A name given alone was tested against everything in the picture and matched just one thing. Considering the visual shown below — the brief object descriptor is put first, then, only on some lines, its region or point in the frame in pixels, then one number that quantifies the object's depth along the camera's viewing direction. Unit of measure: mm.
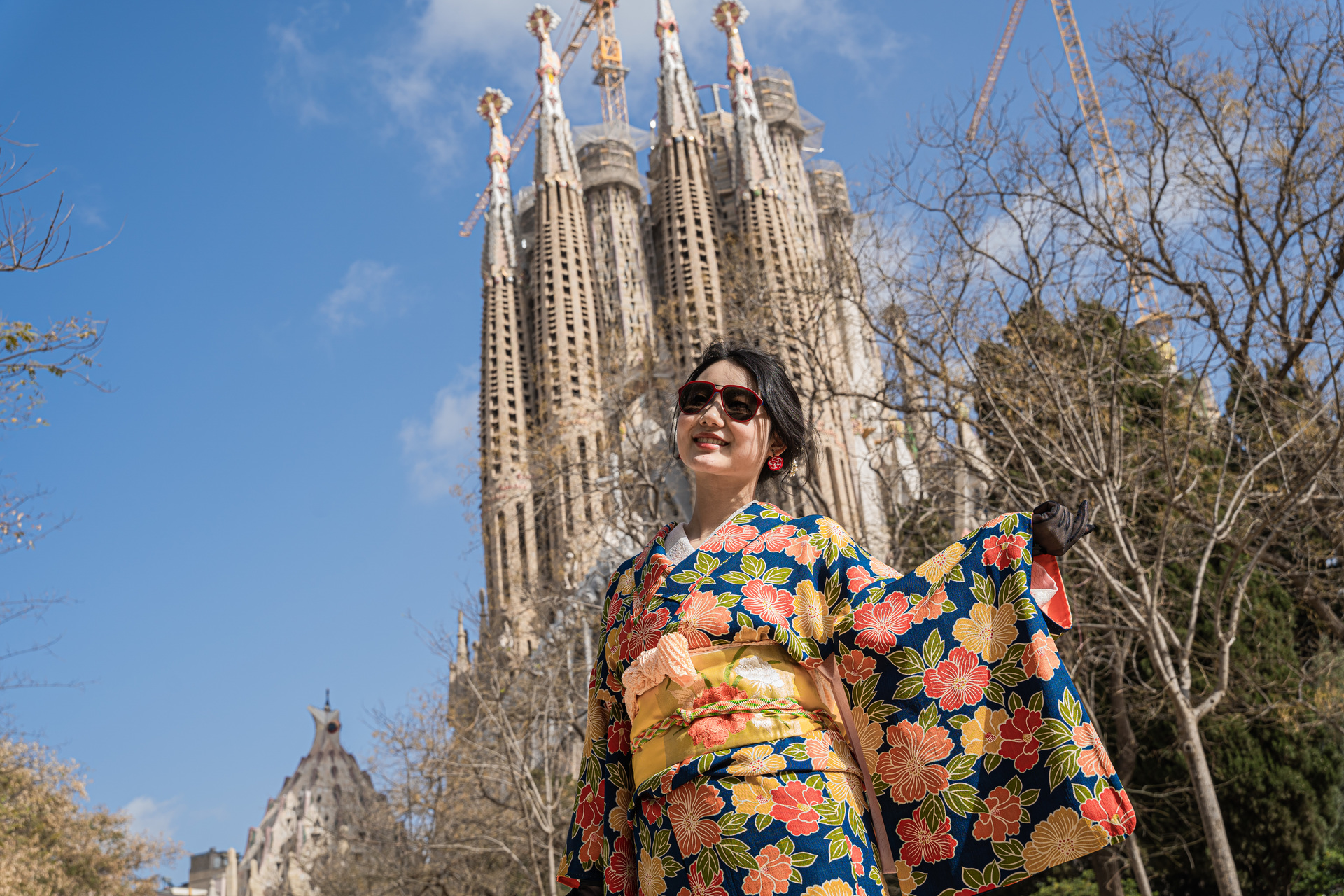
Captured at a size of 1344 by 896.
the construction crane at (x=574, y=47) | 77875
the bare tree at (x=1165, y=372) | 9414
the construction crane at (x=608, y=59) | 74562
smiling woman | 2402
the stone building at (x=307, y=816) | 33250
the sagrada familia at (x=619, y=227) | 36875
